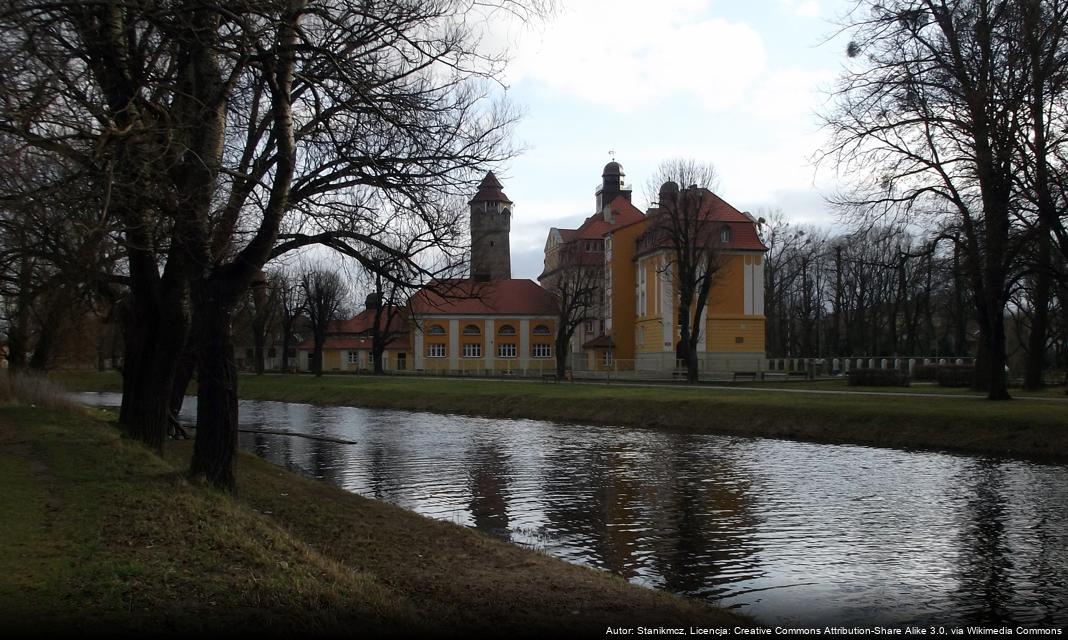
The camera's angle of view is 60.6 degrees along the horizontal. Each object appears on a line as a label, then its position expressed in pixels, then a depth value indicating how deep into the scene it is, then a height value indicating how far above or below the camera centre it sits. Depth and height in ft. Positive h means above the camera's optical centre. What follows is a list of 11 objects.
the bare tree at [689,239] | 175.63 +22.62
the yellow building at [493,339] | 294.46 +5.45
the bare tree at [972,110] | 70.74 +20.55
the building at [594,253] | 256.11 +30.18
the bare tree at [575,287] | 236.22 +18.57
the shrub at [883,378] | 138.21 -3.95
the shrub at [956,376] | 134.21 -3.62
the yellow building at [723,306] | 226.79 +12.07
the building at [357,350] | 318.45 +2.41
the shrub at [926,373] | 154.40 -3.73
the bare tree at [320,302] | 236.02 +14.76
